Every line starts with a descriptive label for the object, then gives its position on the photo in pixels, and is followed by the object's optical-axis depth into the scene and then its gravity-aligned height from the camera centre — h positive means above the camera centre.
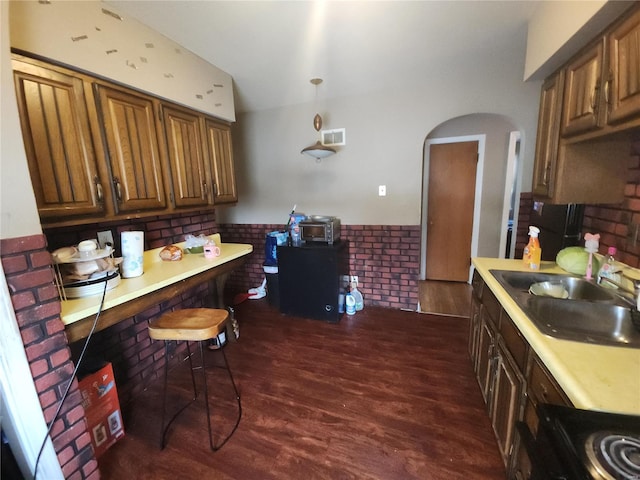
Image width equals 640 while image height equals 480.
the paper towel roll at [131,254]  1.54 -0.30
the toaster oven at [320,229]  2.73 -0.34
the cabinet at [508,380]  0.96 -0.85
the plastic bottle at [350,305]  2.97 -1.22
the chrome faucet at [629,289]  1.19 -0.50
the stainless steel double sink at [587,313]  1.15 -0.57
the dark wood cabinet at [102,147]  1.22 +0.33
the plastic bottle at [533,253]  1.69 -0.41
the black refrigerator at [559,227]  1.86 -0.28
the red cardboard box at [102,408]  1.39 -1.12
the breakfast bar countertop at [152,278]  1.17 -0.45
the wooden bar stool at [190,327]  1.38 -0.68
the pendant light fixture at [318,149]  2.76 +0.51
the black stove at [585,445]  0.56 -0.59
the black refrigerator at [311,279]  2.66 -0.85
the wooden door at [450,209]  3.64 -0.23
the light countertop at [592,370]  0.71 -0.56
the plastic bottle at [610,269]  1.37 -0.43
